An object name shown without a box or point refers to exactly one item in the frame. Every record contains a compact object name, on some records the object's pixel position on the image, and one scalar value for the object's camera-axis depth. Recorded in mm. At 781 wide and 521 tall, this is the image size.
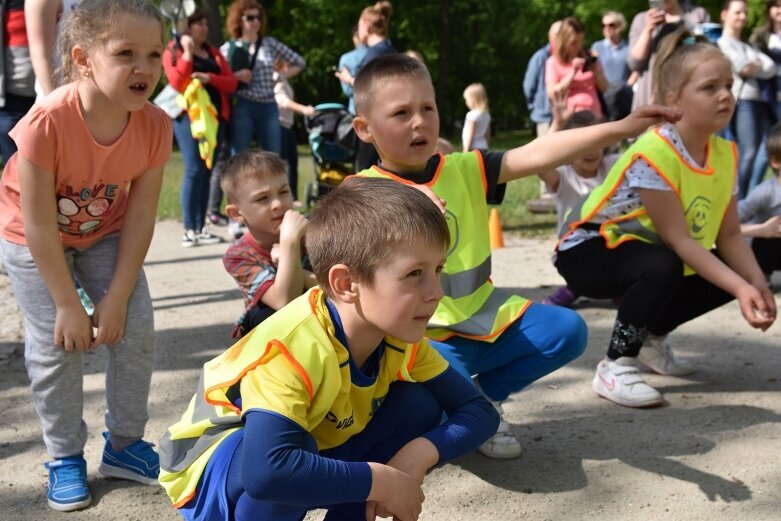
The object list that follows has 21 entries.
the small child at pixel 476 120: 9703
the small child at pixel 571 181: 5145
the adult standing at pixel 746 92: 7301
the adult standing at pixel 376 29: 7980
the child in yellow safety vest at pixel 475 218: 3059
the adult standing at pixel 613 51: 10211
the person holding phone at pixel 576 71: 8109
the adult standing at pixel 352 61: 8362
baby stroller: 7684
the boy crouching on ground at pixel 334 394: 2016
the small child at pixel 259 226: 3535
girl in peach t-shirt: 2760
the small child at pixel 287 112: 8766
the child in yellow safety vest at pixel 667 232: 3686
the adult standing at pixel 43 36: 3666
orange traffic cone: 7047
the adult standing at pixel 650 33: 7270
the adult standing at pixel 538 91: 8812
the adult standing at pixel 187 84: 7367
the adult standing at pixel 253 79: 8102
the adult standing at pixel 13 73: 4172
